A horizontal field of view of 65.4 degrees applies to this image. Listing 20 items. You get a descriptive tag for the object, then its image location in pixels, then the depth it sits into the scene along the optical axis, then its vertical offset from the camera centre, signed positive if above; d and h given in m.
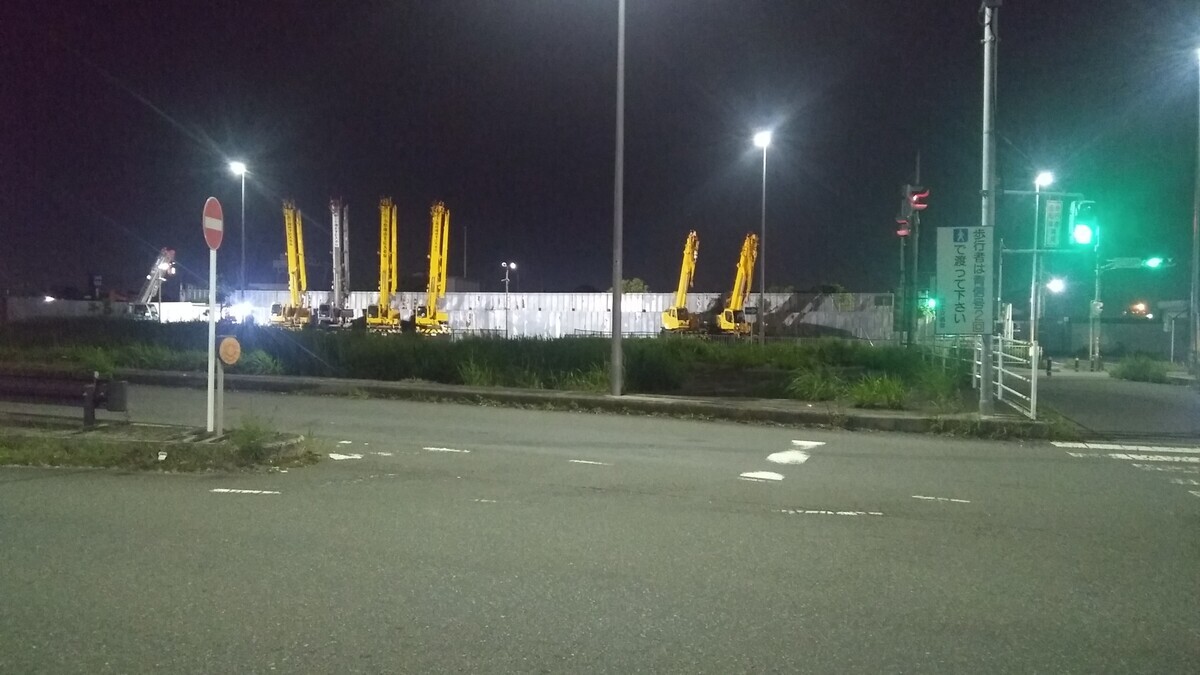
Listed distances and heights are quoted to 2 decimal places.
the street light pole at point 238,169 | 30.70 +5.25
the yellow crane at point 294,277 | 46.91 +2.64
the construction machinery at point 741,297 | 48.38 +1.93
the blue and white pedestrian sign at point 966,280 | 15.80 +0.95
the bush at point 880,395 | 16.88 -1.10
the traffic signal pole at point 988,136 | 15.34 +3.32
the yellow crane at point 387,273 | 45.53 +2.79
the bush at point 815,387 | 18.30 -1.06
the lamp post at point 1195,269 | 25.41 +1.89
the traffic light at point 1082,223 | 16.41 +2.00
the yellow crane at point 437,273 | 44.75 +2.76
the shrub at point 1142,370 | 26.92 -0.96
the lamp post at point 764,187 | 28.76 +4.93
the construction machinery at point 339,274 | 46.00 +2.79
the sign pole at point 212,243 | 11.12 +1.01
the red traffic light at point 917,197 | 19.84 +2.94
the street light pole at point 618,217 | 17.53 +2.19
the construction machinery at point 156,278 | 49.31 +2.70
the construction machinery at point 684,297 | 48.94 +1.86
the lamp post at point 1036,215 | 17.67 +2.27
